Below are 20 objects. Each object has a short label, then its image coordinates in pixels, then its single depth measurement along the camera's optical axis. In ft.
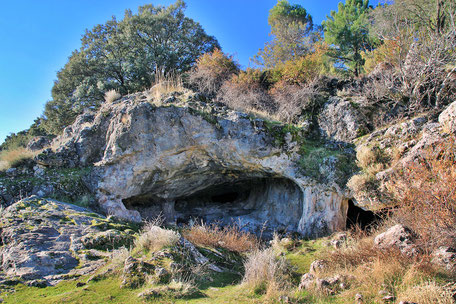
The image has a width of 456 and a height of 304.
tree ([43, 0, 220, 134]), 51.73
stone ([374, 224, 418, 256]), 16.71
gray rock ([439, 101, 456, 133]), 23.38
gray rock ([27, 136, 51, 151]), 40.87
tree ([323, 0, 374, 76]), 57.46
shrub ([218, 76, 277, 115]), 40.34
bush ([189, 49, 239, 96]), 45.21
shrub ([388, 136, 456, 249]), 16.55
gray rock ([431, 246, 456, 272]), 15.02
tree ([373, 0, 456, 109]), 30.91
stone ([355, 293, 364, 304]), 13.47
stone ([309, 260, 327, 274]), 17.78
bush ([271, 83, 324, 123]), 38.14
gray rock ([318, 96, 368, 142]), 32.59
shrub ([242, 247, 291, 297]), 15.48
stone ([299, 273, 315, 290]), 15.73
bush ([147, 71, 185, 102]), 35.01
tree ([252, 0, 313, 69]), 51.16
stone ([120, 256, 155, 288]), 14.94
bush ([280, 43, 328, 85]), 42.78
